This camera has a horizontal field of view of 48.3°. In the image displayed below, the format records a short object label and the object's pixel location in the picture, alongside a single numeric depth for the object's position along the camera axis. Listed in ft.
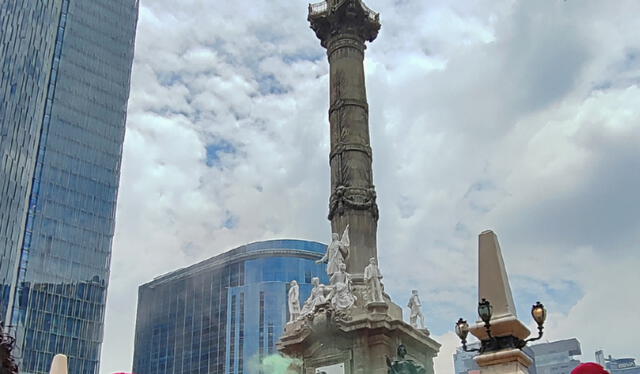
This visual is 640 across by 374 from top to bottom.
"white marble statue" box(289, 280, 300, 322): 87.71
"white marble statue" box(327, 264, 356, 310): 79.97
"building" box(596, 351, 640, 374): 370.84
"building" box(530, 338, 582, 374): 411.13
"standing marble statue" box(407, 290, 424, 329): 86.07
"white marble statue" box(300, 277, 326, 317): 81.17
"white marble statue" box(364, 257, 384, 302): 80.48
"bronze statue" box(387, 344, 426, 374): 47.44
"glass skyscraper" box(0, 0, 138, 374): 203.72
